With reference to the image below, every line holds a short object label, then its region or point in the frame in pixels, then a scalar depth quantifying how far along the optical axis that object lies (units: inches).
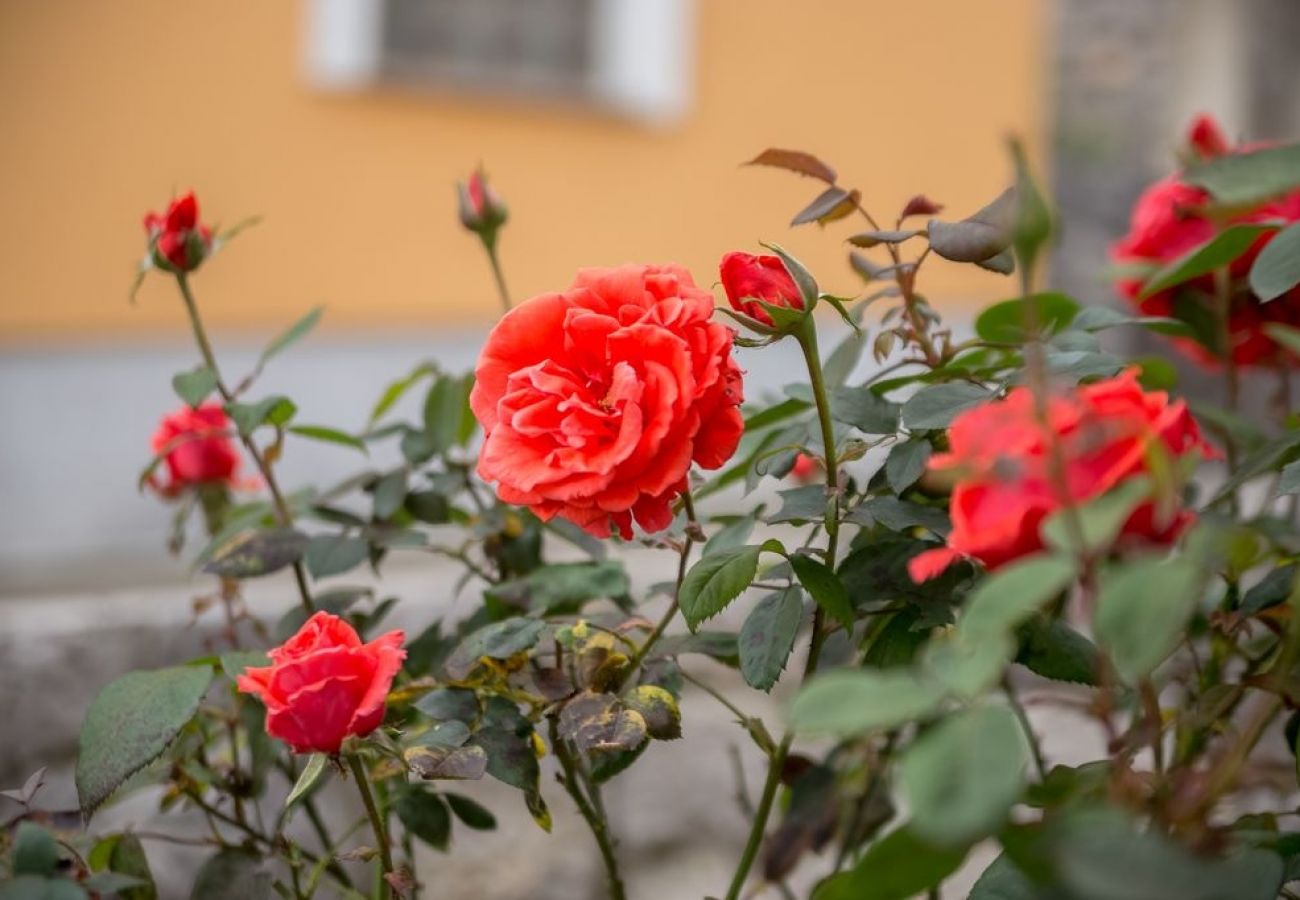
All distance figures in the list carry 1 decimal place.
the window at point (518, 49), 132.0
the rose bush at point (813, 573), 13.0
